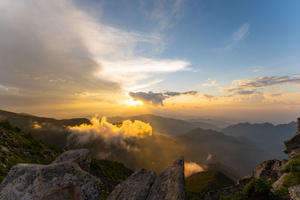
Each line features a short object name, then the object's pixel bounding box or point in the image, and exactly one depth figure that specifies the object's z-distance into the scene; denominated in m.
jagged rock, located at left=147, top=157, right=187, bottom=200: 14.22
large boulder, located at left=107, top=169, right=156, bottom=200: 16.41
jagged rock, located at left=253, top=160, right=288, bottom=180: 32.98
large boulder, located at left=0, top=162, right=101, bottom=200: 13.94
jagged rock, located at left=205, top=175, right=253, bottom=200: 33.16
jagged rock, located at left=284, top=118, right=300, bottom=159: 33.86
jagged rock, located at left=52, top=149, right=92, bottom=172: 25.33
